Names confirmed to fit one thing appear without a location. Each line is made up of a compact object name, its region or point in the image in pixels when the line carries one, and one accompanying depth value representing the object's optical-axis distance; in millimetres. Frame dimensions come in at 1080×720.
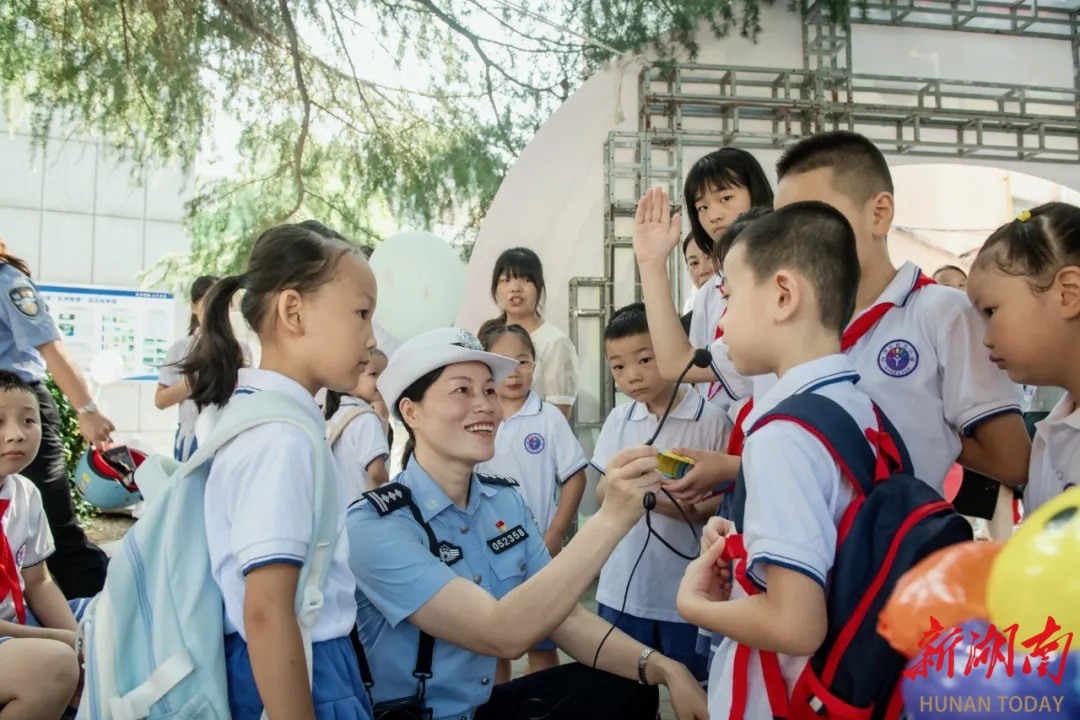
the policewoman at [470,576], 1392
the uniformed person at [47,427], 2760
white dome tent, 5066
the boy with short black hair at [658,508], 2293
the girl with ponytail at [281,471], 1137
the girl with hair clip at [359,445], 2963
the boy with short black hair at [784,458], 1002
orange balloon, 825
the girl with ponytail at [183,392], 3801
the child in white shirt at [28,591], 1729
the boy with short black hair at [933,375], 1449
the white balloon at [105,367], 6555
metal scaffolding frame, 5039
